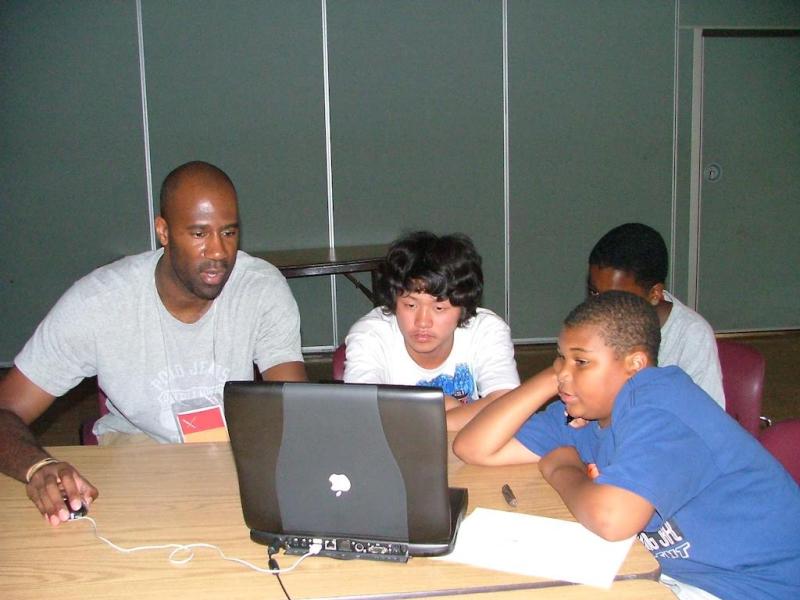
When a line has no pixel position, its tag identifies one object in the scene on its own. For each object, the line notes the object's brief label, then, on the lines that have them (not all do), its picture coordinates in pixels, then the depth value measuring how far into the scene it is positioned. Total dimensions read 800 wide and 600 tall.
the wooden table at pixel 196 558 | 1.20
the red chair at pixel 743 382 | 2.02
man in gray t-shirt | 2.09
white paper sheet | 1.23
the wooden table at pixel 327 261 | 4.59
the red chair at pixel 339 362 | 2.24
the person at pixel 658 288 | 2.09
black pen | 1.49
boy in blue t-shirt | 1.32
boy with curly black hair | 2.21
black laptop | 1.18
